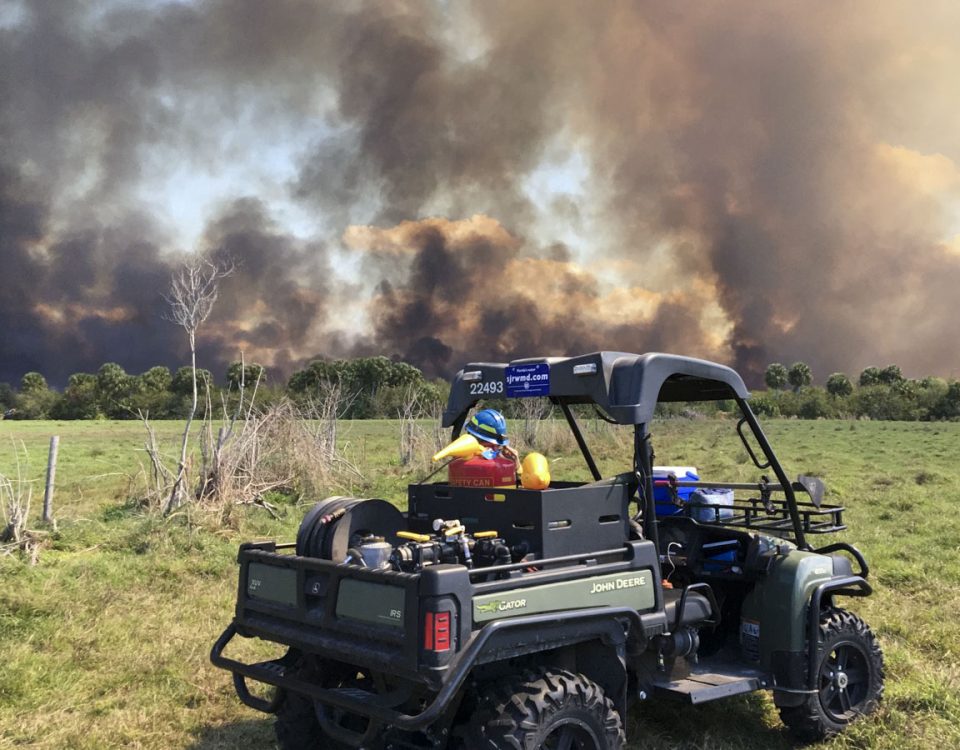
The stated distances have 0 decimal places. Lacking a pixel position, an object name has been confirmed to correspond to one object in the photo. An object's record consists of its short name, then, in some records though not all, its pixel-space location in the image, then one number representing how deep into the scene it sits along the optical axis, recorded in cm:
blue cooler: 595
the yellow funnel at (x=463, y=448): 480
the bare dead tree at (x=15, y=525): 975
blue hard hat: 501
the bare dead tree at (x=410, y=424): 2147
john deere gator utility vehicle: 375
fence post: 1099
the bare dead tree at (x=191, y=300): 1192
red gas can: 484
